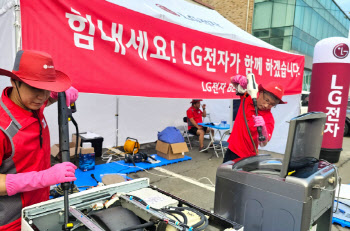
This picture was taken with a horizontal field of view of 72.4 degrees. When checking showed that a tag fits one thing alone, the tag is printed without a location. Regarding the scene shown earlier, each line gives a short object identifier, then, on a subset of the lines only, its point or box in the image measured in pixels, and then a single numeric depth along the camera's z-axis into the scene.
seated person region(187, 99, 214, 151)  6.69
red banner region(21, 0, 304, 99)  2.02
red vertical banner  5.37
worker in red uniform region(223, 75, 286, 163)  2.54
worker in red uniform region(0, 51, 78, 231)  1.10
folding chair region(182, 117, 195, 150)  7.14
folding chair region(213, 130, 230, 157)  5.94
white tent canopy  3.18
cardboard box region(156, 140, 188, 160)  5.58
